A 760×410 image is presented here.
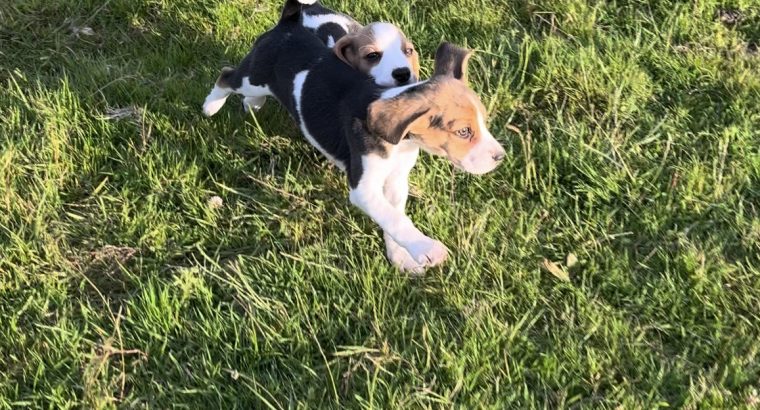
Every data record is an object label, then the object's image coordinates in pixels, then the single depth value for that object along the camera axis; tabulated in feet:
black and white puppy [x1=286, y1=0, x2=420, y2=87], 9.49
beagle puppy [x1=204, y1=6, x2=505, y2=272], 7.99
